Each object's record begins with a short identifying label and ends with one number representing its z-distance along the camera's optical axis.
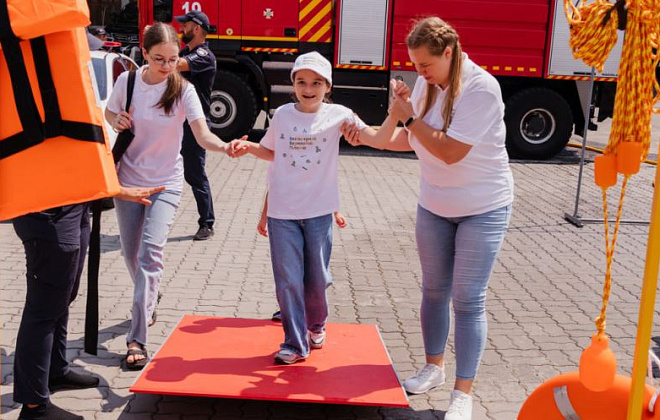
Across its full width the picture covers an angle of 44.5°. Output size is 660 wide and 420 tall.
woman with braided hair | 3.73
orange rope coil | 2.65
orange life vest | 2.69
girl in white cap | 4.20
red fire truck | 12.66
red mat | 3.89
